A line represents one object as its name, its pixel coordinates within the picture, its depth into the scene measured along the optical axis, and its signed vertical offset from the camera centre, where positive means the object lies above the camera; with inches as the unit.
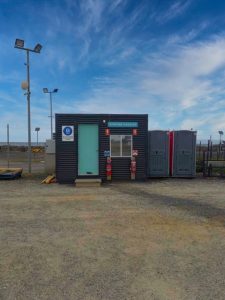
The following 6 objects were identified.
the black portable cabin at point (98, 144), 332.6 +3.6
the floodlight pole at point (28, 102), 377.3 +79.7
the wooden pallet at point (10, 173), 346.4 -45.6
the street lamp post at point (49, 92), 682.3 +179.3
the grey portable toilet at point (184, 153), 353.7 -11.1
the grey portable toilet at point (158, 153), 349.5 -11.0
